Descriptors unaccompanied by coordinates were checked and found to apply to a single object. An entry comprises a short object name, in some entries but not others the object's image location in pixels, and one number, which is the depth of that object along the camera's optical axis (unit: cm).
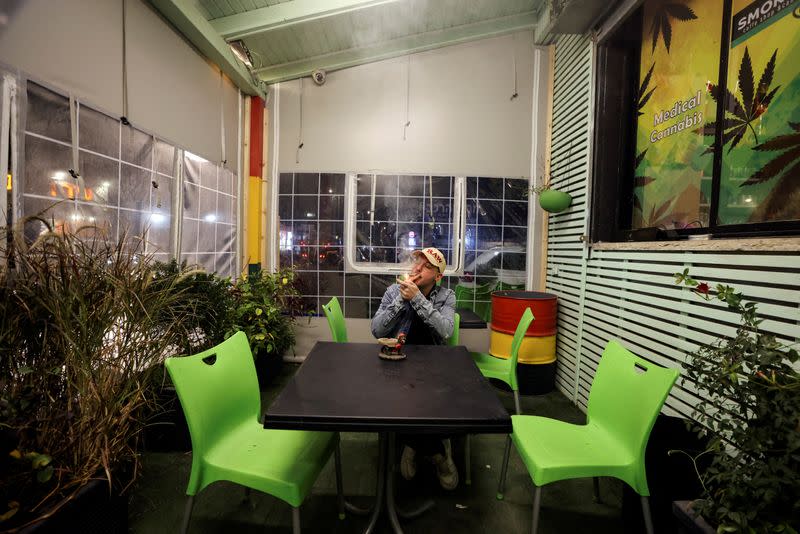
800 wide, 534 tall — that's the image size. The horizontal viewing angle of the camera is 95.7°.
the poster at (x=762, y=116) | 178
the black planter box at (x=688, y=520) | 107
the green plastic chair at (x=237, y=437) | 136
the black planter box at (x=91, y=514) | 121
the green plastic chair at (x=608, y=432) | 147
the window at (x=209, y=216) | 337
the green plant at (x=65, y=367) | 124
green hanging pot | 359
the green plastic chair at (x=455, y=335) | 276
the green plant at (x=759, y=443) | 92
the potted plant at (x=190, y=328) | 233
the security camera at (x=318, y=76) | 422
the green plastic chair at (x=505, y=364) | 248
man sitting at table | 221
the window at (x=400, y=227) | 434
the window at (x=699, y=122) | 184
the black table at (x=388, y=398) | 122
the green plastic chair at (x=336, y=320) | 260
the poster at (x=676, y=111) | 231
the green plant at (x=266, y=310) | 330
